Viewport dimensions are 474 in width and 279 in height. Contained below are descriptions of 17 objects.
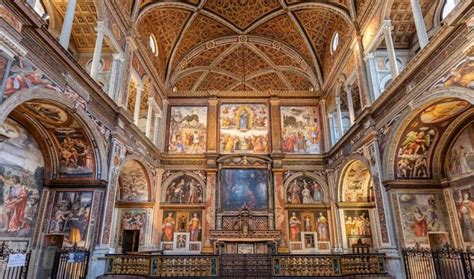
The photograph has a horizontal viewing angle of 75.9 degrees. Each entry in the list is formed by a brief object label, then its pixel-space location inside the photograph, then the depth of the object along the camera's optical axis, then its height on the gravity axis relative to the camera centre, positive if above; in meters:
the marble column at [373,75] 12.34 +6.64
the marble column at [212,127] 18.84 +7.07
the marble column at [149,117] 16.53 +6.60
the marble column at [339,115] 16.53 +6.76
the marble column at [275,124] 18.91 +7.28
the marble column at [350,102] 14.54 +6.60
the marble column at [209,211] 16.53 +1.74
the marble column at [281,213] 16.55 +1.63
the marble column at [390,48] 10.76 +6.82
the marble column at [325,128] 18.48 +6.85
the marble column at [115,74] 12.12 +6.60
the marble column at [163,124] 18.69 +7.10
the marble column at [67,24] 9.14 +6.36
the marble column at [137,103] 14.53 +6.48
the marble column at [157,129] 18.01 +6.59
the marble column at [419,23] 9.33 +6.63
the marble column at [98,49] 10.72 +6.63
